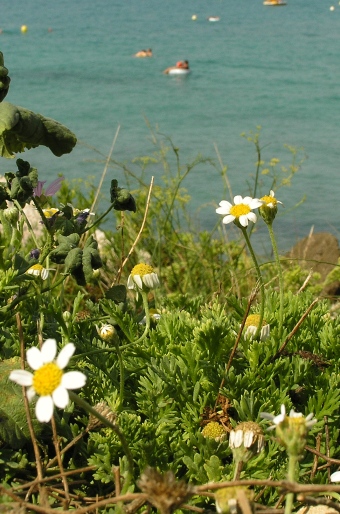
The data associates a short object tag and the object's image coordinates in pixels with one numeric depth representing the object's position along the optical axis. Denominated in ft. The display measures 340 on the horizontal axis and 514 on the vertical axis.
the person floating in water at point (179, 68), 34.23
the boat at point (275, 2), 70.23
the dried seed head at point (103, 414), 2.54
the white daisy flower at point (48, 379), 2.13
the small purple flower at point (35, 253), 3.11
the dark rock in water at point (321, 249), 6.49
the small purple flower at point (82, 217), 2.84
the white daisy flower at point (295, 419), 2.24
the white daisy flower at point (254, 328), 2.89
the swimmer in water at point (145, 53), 39.86
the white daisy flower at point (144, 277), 2.85
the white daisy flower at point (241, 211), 2.91
